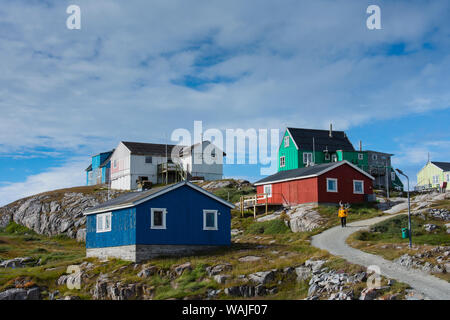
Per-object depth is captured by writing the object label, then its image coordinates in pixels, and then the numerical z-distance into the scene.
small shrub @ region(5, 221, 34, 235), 67.31
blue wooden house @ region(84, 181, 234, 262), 34.81
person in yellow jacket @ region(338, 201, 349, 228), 41.69
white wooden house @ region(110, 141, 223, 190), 76.19
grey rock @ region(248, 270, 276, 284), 27.95
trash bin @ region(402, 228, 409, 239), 33.56
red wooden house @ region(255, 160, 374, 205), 50.59
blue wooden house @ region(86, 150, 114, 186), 86.88
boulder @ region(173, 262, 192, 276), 30.74
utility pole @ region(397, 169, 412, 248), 30.58
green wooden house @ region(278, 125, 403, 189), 73.19
